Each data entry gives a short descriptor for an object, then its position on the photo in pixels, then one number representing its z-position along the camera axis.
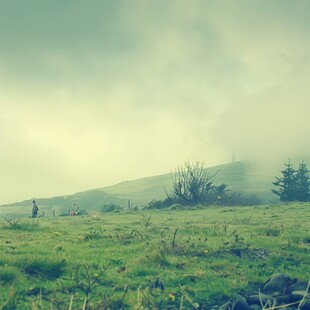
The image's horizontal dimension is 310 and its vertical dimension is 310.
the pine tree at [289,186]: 53.81
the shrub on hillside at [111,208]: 47.68
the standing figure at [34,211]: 38.53
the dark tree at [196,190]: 48.88
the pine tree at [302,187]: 53.34
